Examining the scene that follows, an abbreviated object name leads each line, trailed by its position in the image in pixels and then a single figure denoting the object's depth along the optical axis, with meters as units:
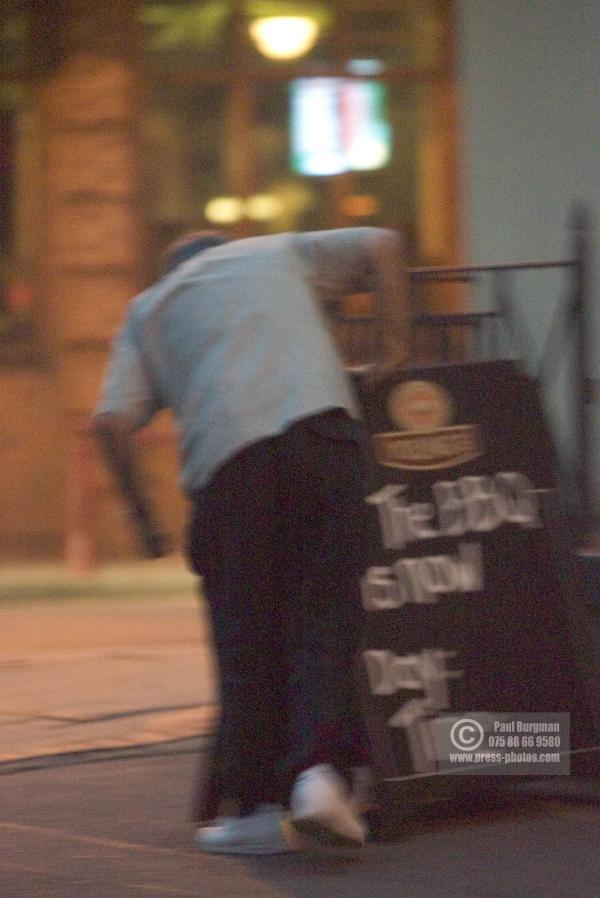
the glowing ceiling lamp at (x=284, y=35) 22.39
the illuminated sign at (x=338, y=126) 22.75
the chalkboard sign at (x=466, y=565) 9.43
